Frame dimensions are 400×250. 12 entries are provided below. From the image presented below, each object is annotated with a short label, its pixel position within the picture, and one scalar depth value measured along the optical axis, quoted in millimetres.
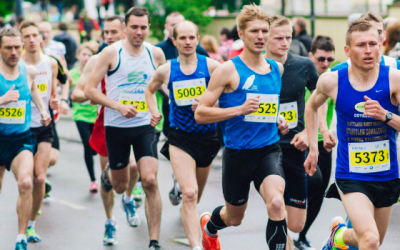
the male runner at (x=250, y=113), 9641
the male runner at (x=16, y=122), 11844
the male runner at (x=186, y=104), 11312
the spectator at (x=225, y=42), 25625
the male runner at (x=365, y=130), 8609
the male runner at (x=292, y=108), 10773
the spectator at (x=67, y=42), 30000
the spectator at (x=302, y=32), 22656
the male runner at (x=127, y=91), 12312
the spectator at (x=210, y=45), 24922
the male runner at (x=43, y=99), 13109
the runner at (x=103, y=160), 13251
